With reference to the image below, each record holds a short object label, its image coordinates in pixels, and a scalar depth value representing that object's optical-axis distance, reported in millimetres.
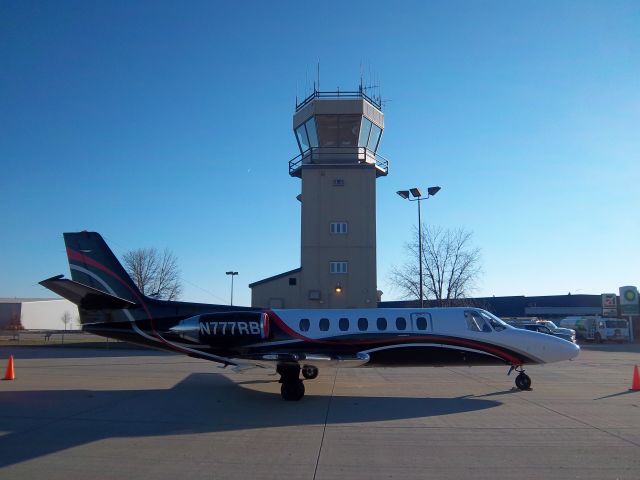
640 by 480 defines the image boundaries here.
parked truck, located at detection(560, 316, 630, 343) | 45688
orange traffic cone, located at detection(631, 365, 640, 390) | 15406
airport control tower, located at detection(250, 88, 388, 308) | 37125
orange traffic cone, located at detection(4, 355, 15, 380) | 17188
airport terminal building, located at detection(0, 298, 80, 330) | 77625
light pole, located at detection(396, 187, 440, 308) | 32228
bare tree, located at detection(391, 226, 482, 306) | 45000
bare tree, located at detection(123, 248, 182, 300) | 55281
